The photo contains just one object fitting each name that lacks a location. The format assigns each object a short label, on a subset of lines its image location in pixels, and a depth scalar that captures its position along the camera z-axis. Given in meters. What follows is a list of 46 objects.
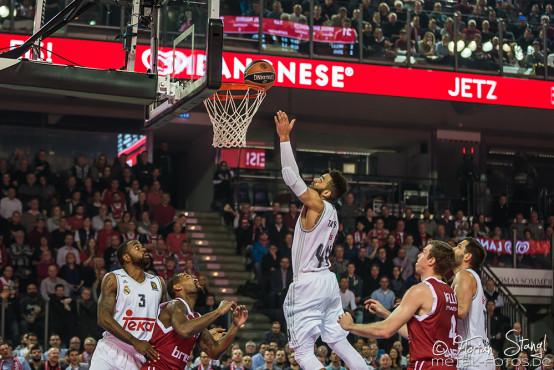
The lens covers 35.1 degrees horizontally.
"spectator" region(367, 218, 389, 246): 18.44
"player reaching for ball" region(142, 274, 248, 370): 7.26
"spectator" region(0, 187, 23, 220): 16.64
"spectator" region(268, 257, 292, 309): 16.12
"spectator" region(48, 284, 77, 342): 14.14
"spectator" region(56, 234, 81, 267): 15.66
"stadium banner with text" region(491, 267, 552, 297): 19.53
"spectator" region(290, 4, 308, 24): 18.39
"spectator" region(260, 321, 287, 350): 15.24
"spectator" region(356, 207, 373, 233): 18.78
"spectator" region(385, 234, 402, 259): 17.73
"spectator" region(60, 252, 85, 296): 15.18
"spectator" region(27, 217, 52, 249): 16.12
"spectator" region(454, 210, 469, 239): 19.42
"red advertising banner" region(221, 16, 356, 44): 17.91
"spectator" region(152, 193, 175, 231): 18.20
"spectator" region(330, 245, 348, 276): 16.41
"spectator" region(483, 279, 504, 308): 17.48
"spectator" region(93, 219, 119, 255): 16.14
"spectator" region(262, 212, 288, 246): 17.53
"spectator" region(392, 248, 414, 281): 17.48
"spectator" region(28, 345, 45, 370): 13.08
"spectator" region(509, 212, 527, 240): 20.30
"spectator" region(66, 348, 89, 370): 12.92
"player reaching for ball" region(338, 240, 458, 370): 6.30
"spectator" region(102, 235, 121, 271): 15.65
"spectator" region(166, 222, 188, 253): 17.05
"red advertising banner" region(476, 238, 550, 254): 19.77
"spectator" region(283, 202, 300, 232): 18.22
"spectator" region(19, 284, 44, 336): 14.16
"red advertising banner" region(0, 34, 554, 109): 16.47
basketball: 9.93
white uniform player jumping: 7.89
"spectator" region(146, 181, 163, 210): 18.31
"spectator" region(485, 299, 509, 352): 16.48
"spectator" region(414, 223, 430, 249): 18.86
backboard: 9.09
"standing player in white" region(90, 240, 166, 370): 7.84
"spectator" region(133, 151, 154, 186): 18.78
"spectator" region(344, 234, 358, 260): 17.34
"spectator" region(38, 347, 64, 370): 12.95
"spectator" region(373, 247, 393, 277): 17.14
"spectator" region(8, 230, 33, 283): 15.73
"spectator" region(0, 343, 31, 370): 12.62
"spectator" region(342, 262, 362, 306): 16.27
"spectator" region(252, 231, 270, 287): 17.31
